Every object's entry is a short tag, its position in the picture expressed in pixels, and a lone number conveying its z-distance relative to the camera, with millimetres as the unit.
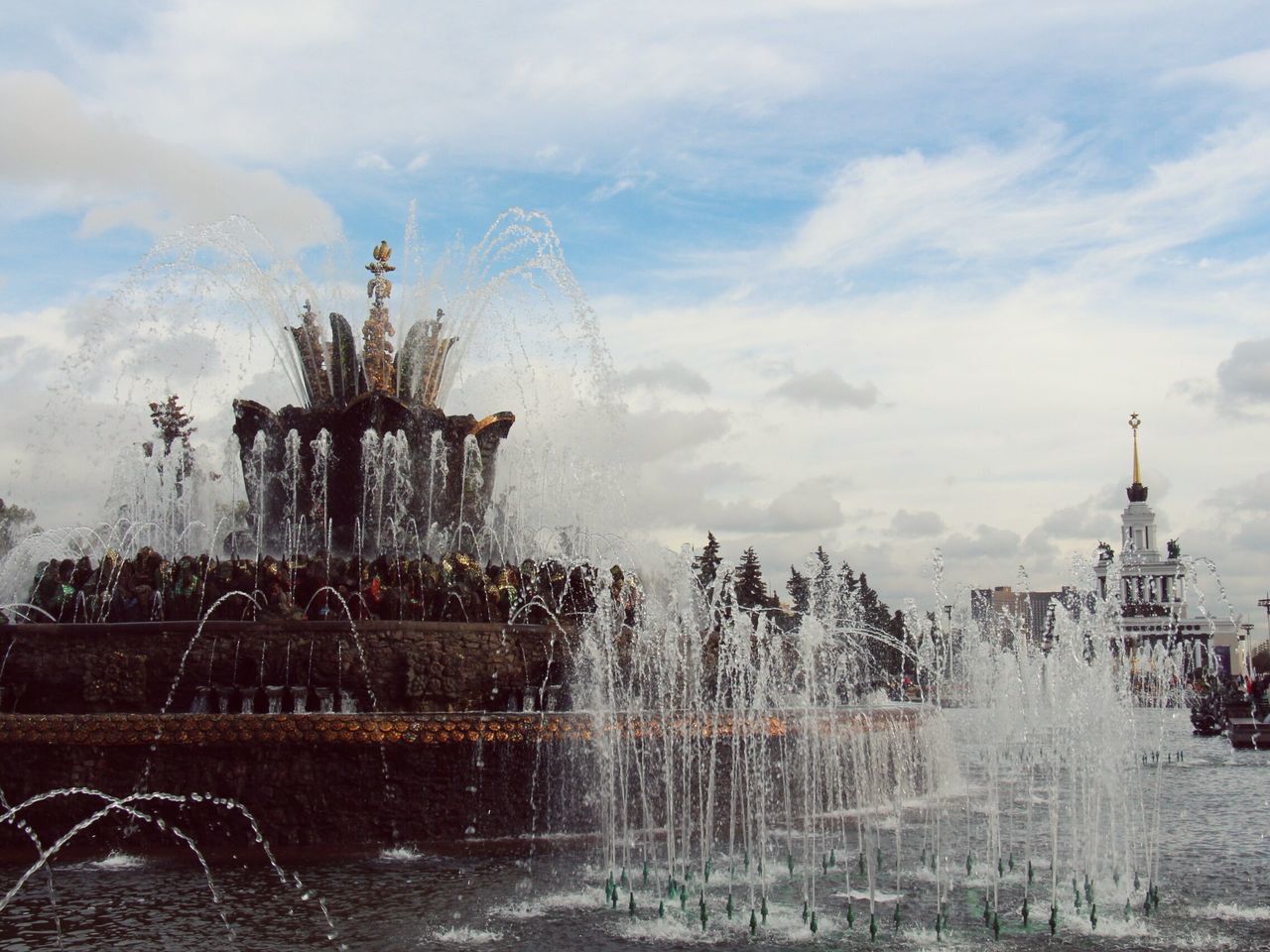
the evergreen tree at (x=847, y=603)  53500
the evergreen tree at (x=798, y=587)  74312
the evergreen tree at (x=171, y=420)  55500
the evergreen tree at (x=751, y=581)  69250
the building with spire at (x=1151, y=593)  124438
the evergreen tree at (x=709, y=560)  66562
